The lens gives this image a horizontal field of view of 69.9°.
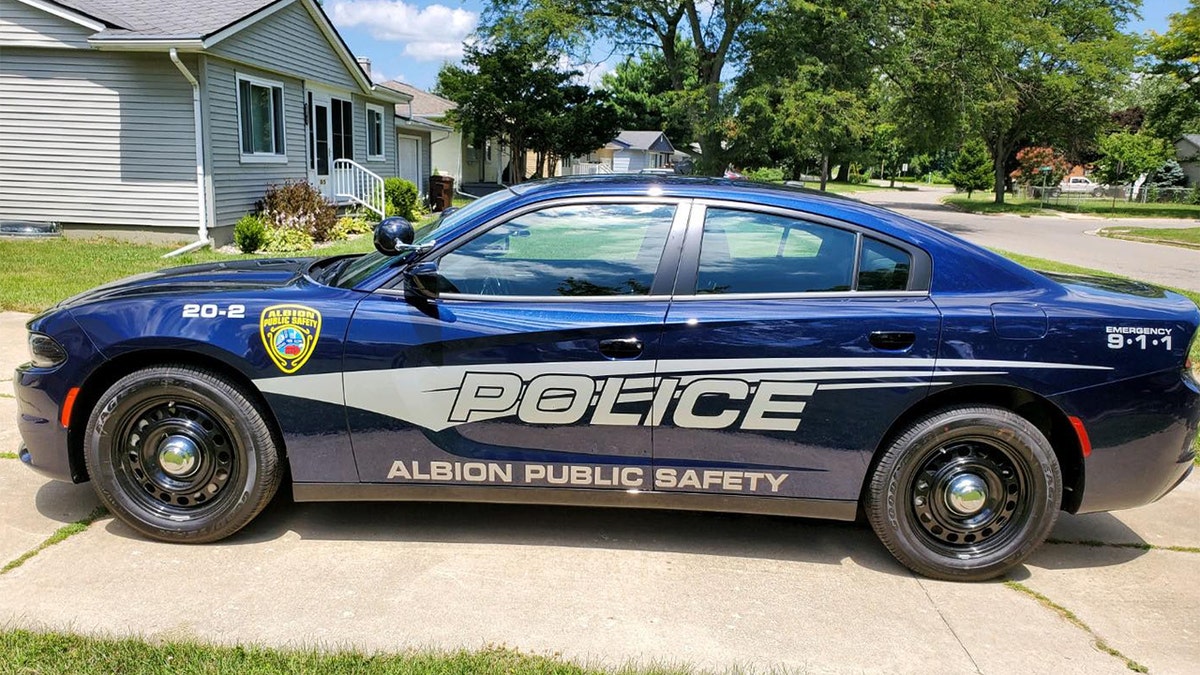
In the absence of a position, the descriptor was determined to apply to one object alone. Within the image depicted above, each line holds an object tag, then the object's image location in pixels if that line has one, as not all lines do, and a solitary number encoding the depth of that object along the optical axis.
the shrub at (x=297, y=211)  15.05
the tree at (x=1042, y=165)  55.22
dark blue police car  3.45
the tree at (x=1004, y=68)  26.12
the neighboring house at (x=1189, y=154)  56.78
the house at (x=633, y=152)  60.22
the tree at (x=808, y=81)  24.30
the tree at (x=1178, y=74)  34.84
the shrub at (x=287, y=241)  13.93
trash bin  25.08
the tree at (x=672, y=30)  25.94
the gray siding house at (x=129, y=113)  13.30
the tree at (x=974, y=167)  59.12
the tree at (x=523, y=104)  33.25
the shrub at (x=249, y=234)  13.09
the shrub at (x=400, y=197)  20.08
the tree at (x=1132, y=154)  54.84
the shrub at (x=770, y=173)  63.12
